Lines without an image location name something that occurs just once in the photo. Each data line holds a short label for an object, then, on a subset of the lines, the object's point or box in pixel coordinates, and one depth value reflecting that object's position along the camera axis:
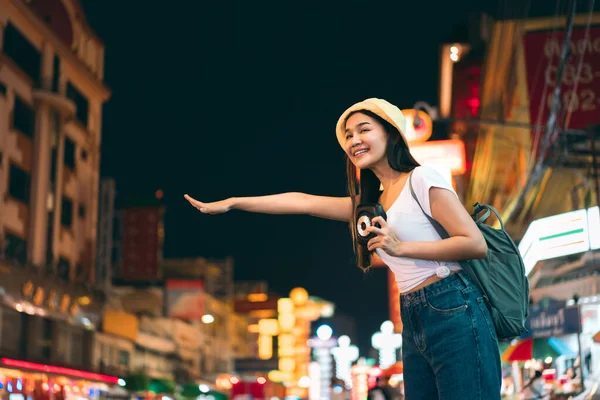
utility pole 11.42
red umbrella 13.89
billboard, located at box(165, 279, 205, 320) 50.56
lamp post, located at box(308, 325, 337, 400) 60.31
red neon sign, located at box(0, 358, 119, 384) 27.28
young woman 3.11
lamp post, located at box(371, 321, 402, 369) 70.24
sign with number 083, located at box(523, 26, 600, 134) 19.72
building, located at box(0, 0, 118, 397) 30.41
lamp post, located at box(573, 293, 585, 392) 13.60
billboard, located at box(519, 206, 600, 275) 13.46
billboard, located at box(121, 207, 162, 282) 43.81
